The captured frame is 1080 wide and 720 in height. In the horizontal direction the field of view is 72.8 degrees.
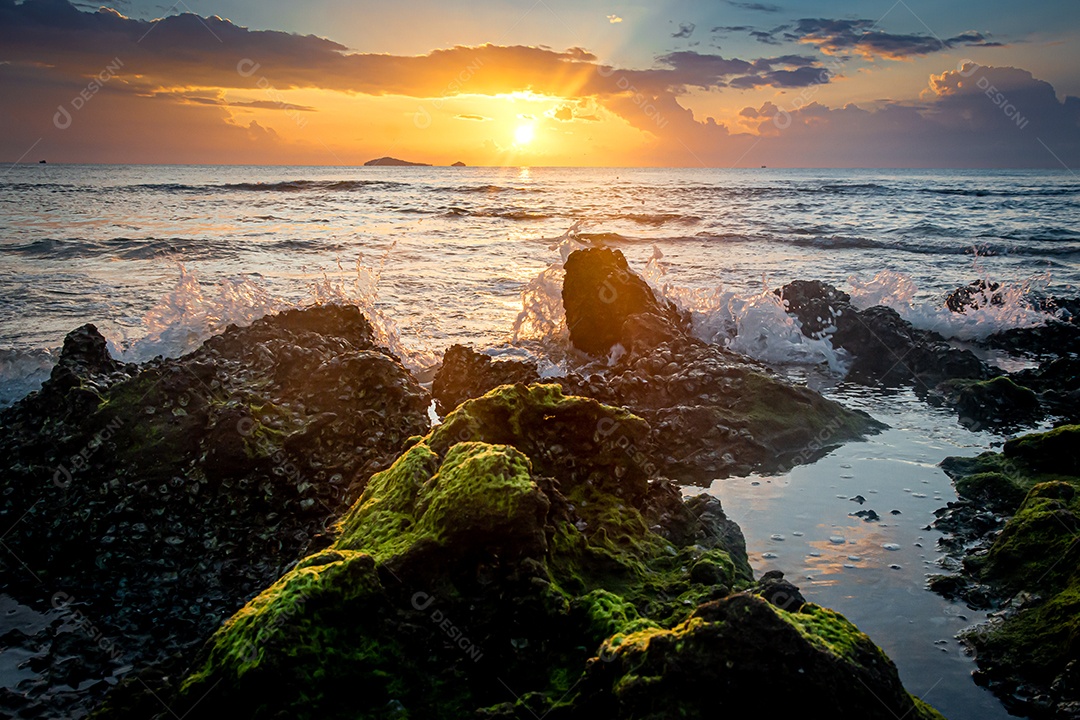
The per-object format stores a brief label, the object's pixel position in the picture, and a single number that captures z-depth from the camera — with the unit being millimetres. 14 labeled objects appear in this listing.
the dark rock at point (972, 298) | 15422
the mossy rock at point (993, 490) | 6754
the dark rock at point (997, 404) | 9430
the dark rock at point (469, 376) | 8766
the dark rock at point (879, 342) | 11602
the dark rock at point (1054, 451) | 7125
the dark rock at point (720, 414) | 8031
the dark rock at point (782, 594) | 3840
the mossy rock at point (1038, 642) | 4223
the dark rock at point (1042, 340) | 13492
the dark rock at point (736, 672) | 2787
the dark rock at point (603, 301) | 12102
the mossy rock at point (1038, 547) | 5044
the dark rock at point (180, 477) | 5363
